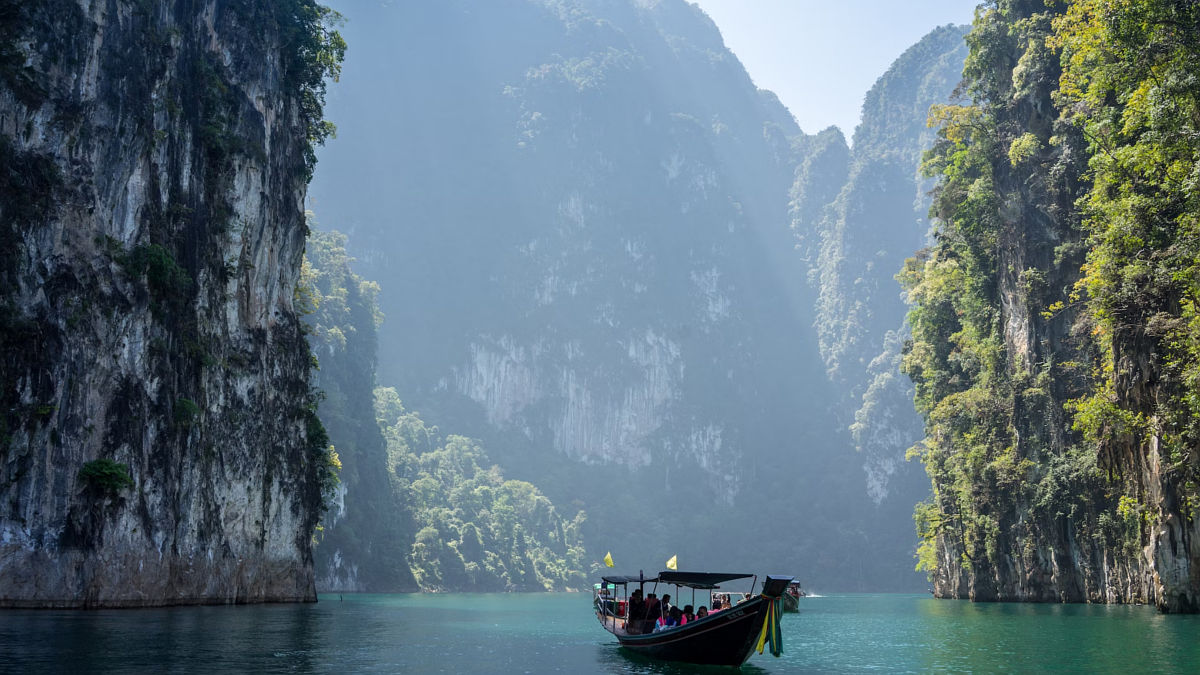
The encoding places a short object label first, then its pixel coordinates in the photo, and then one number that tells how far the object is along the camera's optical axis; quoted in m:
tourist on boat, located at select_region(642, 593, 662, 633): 26.11
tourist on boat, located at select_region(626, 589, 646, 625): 26.67
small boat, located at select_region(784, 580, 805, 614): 55.91
